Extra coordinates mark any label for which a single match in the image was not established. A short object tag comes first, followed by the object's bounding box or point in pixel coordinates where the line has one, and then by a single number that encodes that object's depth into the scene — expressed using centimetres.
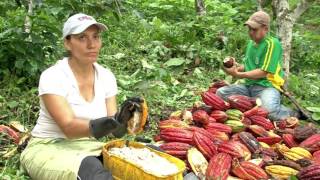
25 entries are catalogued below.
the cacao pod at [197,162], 336
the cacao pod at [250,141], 375
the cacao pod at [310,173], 325
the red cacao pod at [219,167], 327
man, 468
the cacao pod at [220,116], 427
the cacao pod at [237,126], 417
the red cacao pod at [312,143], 385
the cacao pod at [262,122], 428
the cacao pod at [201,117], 417
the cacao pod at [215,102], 445
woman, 268
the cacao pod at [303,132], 404
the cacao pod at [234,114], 431
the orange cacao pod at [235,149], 356
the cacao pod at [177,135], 371
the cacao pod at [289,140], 401
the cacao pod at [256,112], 438
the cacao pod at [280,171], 340
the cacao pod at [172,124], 398
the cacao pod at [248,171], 334
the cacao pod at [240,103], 448
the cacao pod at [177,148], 357
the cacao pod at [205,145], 357
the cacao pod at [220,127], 408
